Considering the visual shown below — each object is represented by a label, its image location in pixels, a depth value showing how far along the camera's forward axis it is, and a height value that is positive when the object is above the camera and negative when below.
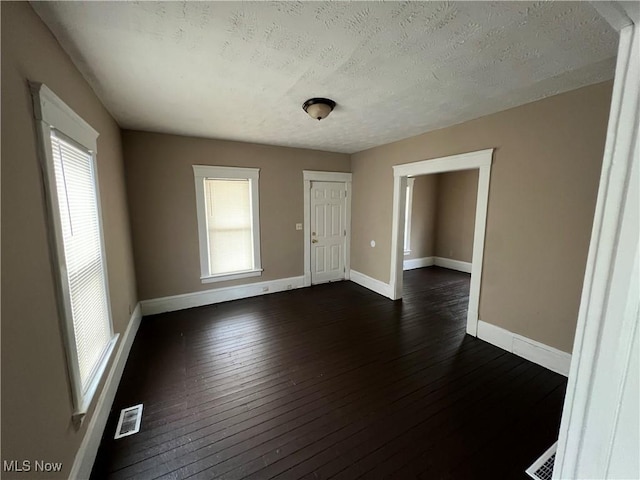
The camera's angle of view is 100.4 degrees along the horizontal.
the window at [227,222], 3.95 -0.26
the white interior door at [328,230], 4.88 -0.45
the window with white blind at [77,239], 1.38 -0.23
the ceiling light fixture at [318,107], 2.42 +0.91
